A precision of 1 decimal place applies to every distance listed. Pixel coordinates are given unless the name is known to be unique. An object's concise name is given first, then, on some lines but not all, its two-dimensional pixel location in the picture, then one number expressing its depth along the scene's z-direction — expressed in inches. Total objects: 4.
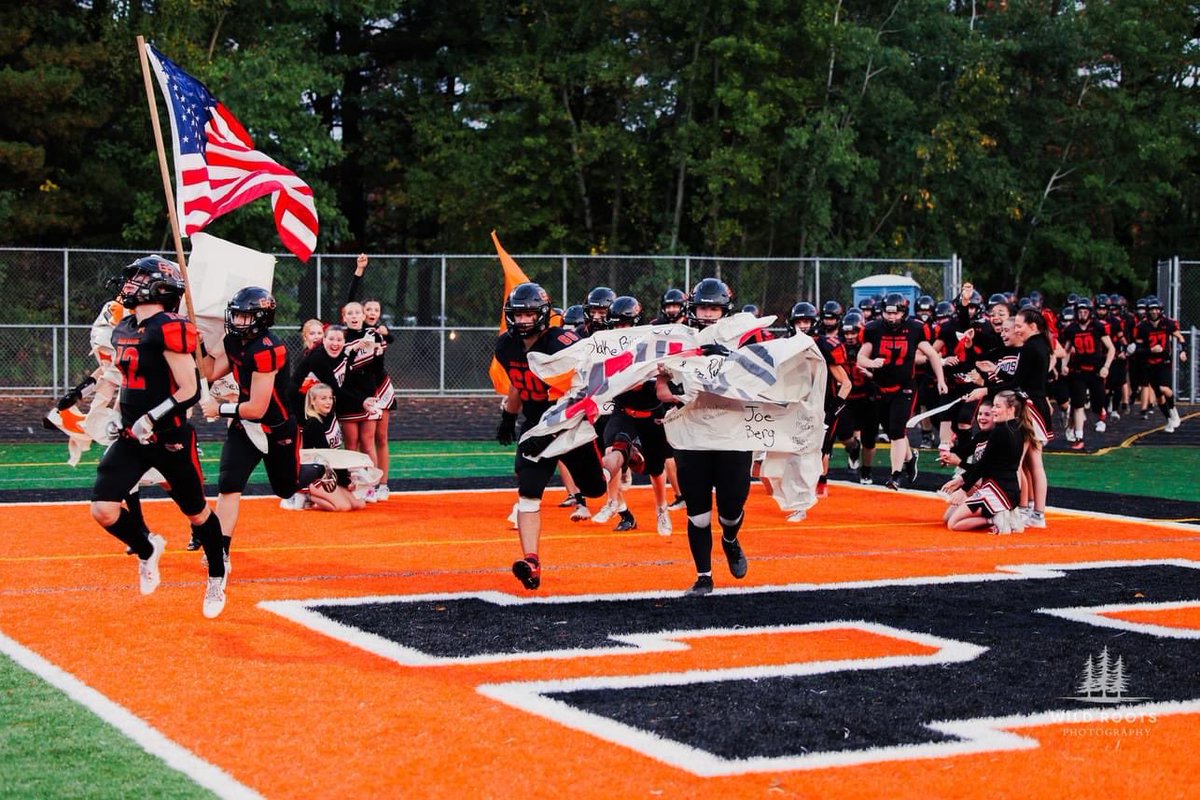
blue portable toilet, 1032.2
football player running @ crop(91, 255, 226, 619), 324.5
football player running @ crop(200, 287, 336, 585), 359.9
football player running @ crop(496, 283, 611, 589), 356.2
